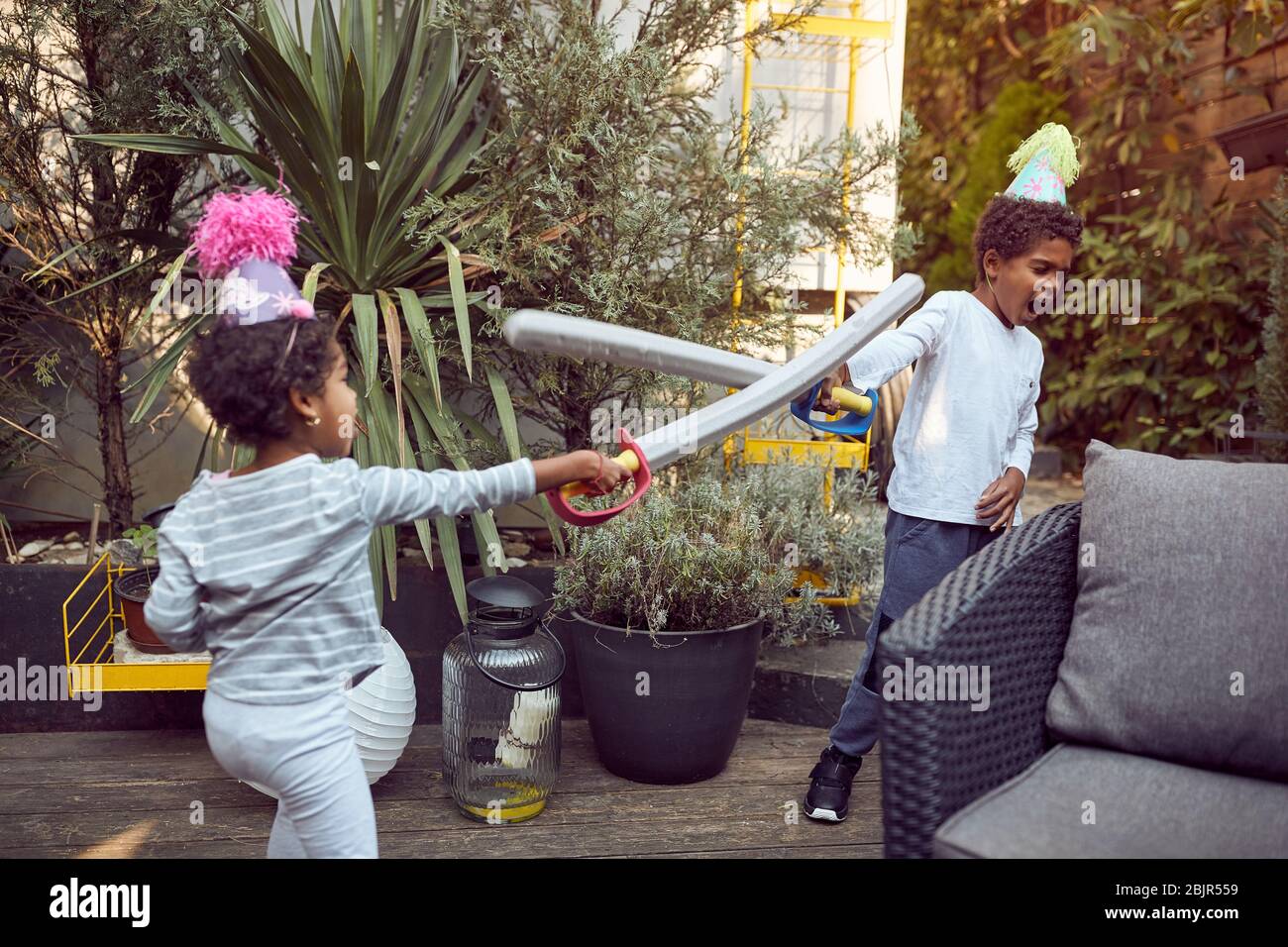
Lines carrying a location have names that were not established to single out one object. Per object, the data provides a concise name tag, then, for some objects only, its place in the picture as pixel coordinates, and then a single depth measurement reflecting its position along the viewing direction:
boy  2.15
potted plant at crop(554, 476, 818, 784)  2.46
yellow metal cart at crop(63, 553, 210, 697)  2.52
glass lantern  2.38
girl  1.44
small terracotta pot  2.59
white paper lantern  2.37
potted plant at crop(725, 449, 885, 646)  2.93
